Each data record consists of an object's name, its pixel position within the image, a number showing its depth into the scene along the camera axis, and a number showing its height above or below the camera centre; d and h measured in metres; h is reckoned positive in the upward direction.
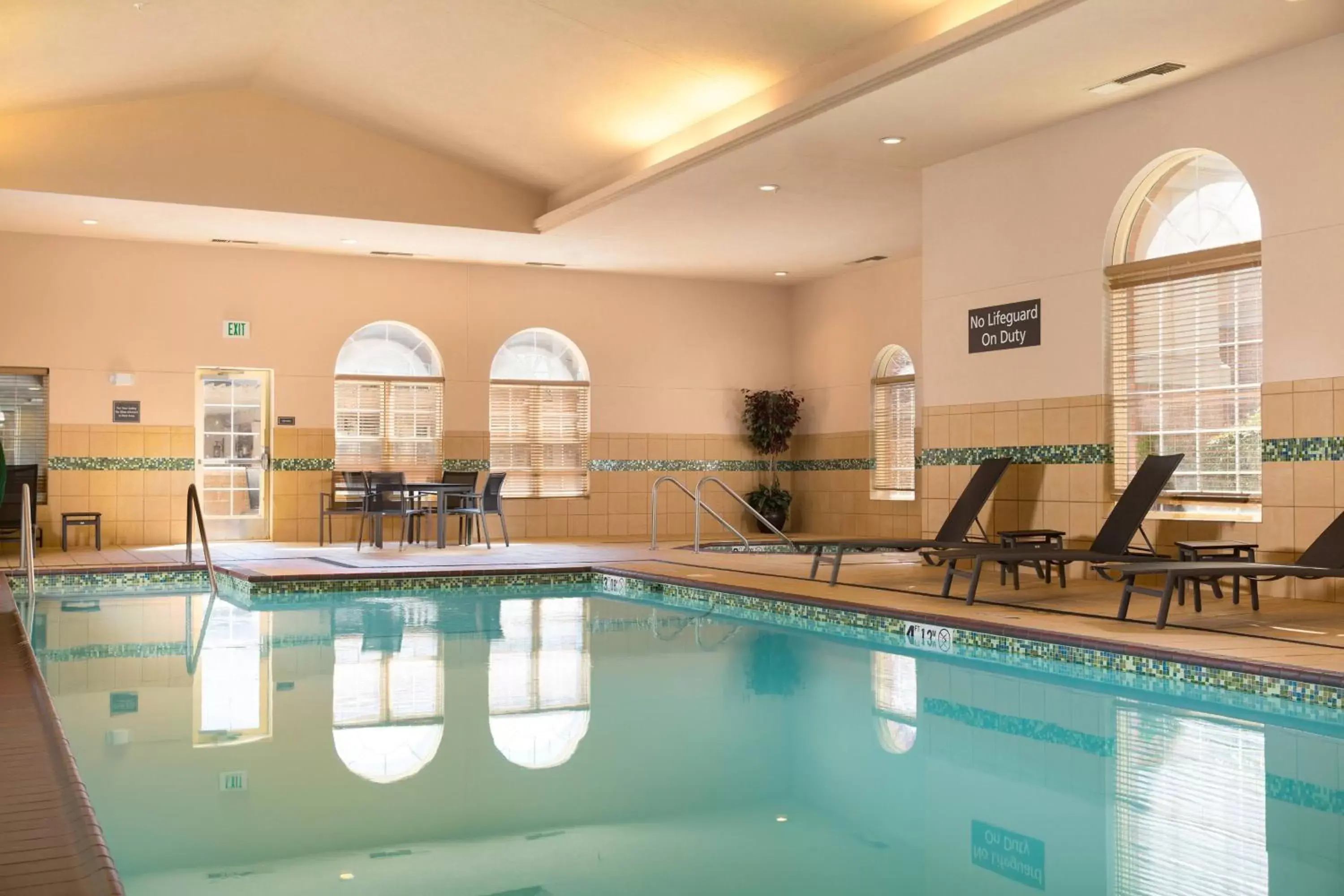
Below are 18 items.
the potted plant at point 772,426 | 14.56 +0.44
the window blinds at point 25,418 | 12.00 +0.43
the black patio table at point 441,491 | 11.31 -0.26
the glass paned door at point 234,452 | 12.78 +0.10
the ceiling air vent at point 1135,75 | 7.04 +2.24
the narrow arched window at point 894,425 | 13.43 +0.41
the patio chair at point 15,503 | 11.10 -0.37
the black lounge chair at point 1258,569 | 5.74 -0.49
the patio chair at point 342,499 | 12.25 -0.38
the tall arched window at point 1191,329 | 7.49 +0.84
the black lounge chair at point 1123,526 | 6.88 -0.36
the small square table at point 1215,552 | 6.64 -0.48
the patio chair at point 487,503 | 11.74 -0.39
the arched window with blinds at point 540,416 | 13.99 +0.53
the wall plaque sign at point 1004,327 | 8.55 +0.96
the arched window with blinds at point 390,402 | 13.32 +0.65
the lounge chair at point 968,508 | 8.32 -0.30
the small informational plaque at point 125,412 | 12.26 +0.49
